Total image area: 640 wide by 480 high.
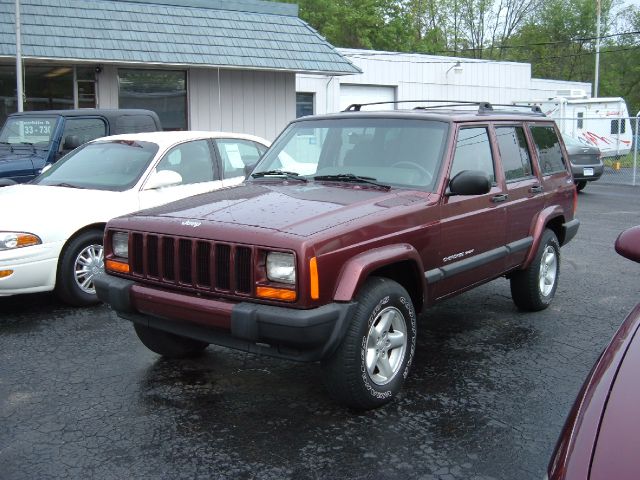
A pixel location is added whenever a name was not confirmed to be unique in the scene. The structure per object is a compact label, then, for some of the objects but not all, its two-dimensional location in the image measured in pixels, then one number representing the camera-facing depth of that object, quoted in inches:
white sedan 231.6
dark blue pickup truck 340.2
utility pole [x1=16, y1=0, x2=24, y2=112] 481.7
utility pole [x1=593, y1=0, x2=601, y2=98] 1525.6
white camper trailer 958.4
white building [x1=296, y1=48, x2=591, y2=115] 912.3
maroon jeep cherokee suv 148.9
